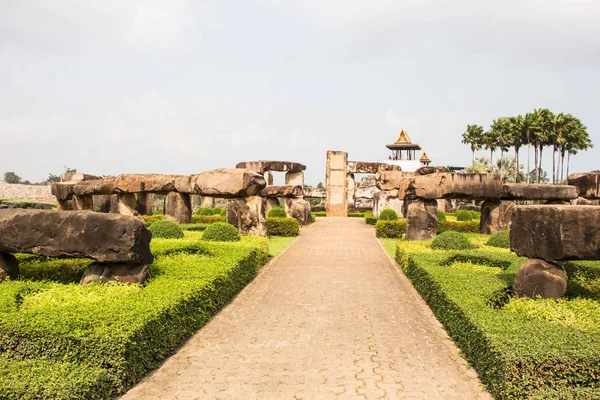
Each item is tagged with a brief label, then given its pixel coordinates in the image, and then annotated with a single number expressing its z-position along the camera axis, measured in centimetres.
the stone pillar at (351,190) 3970
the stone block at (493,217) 1889
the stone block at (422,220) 1720
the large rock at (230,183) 1736
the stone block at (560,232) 692
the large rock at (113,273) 799
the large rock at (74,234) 771
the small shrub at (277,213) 2550
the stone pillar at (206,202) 3372
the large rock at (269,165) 3509
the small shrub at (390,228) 2234
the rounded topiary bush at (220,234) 1488
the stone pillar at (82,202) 2156
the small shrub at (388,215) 2471
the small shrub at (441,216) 2559
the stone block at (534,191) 1862
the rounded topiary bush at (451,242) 1352
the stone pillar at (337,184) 3841
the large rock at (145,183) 2055
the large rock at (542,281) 735
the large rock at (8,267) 827
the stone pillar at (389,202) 3041
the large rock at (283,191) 2861
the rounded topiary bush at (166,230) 1546
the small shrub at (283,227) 2244
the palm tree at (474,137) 5819
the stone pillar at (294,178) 3672
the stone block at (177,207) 2108
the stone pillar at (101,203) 2414
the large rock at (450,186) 1686
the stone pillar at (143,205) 2650
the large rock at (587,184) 1723
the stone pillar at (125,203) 2098
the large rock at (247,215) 1817
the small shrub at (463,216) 2705
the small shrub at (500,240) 1459
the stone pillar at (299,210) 2809
